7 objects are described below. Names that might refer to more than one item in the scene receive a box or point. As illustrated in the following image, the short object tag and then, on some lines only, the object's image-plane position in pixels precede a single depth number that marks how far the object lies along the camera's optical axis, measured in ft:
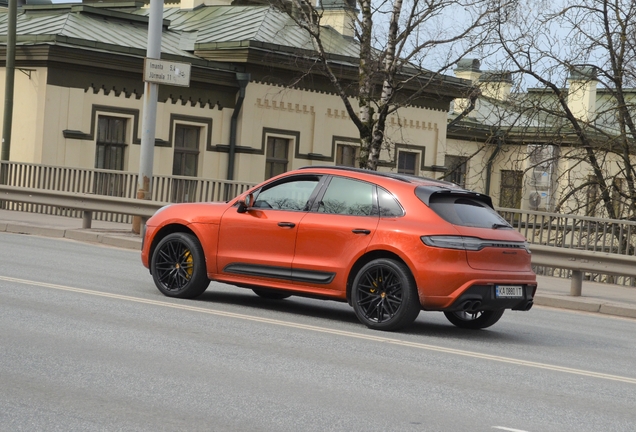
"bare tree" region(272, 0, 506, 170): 76.54
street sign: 63.93
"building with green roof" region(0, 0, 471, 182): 88.53
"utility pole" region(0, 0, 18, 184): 85.10
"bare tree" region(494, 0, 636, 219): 76.89
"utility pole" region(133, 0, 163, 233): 64.44
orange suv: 33.35
